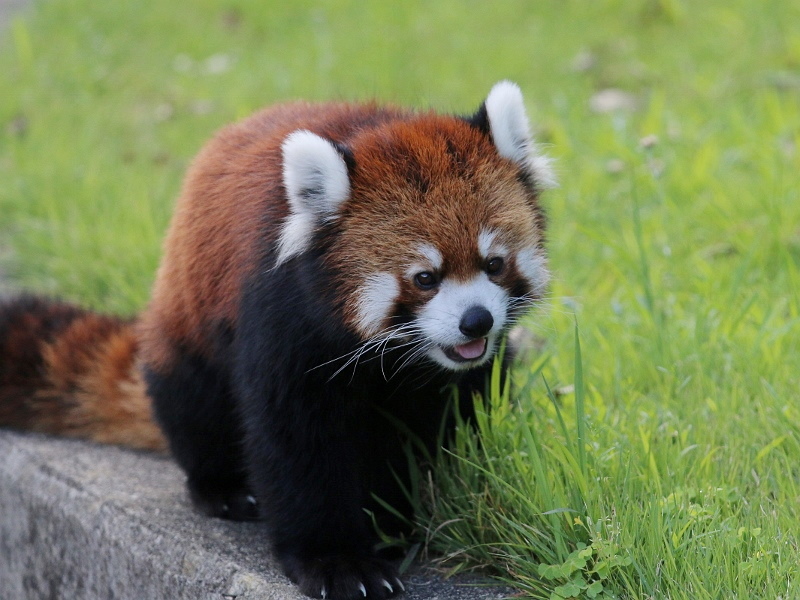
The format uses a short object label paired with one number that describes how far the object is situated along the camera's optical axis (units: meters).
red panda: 5.20
